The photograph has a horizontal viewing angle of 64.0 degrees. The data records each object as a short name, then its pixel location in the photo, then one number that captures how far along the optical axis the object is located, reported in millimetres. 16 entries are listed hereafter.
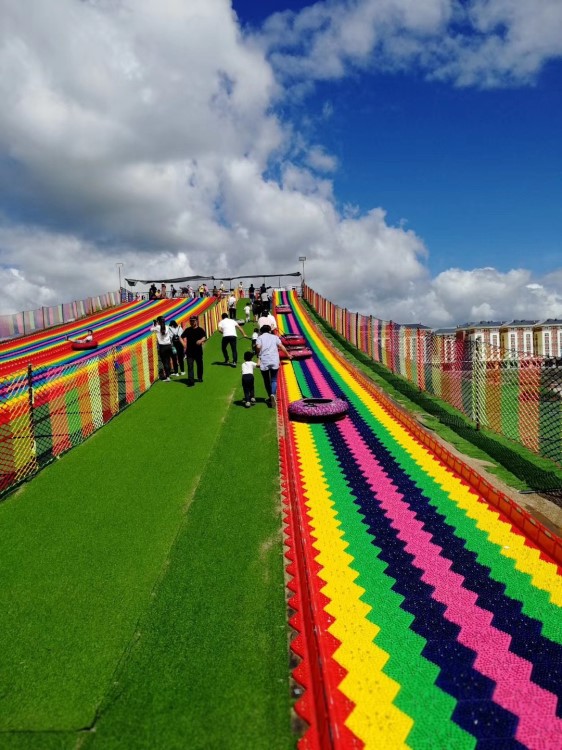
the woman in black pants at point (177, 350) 13484
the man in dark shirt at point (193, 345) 11742
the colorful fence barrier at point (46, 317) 24766
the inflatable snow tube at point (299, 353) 17267
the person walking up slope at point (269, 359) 9875
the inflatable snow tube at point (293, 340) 19672
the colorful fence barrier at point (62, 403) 6543
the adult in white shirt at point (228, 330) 13297
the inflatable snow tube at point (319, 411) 9492
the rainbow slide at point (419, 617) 2746
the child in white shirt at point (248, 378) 9945
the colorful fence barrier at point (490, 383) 8828
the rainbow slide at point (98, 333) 18625
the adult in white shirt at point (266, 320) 13216
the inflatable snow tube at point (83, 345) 20062
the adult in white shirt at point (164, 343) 12672
